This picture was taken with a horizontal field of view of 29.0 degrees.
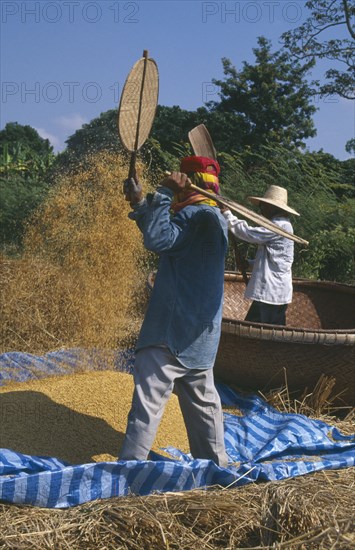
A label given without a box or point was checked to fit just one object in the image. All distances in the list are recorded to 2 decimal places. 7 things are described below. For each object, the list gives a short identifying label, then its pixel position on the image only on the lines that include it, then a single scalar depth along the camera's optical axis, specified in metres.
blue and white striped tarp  2.55
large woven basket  3.92
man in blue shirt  2.68
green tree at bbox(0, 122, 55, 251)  10.67
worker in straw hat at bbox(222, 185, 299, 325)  4.61
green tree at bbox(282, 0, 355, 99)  14.02
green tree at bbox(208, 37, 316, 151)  14.86
